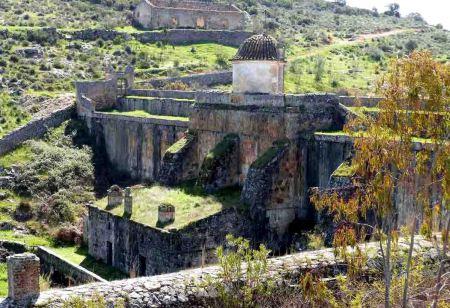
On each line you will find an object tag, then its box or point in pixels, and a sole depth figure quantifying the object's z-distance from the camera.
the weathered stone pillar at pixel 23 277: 11.76
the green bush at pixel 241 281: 12.20
